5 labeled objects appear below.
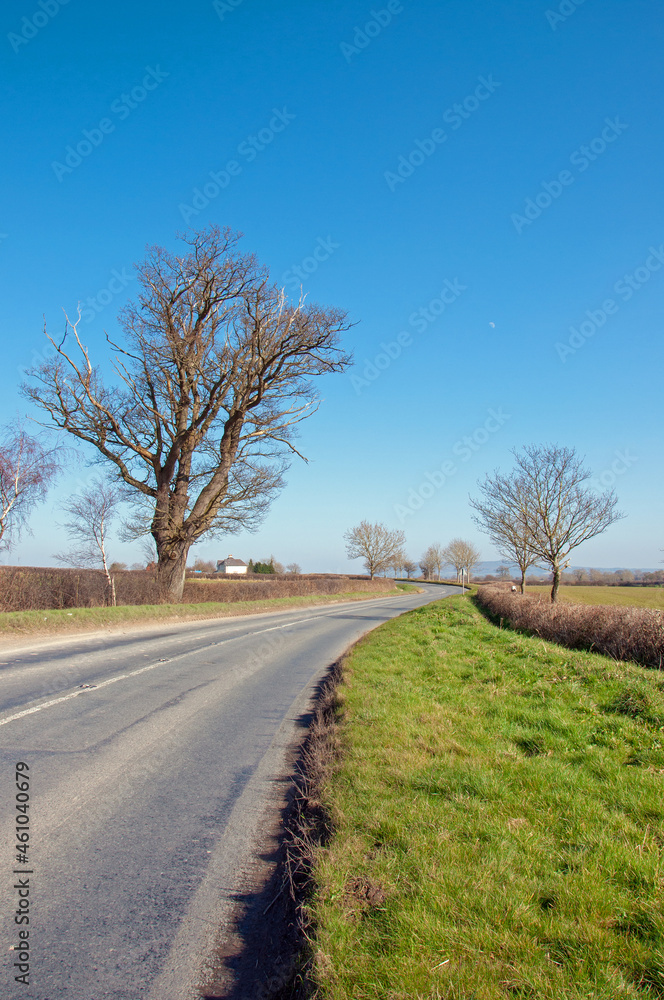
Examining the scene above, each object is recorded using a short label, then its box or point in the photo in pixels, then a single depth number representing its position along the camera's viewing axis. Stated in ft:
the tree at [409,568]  419.84
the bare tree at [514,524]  101.14
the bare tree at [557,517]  92.79
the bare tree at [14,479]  83.41
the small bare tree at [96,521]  87.20
